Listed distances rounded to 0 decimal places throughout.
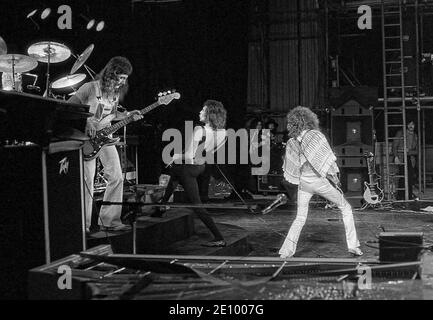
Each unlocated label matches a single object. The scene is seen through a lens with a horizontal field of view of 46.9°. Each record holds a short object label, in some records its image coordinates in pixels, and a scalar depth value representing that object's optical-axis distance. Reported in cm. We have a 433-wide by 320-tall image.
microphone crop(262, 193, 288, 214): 403
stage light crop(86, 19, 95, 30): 1064
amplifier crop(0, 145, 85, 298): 348
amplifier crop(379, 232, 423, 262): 441
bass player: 602
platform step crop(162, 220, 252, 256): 641
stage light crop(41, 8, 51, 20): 1009
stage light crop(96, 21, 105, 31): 1119
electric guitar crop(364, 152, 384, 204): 1188
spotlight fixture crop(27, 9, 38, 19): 964
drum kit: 787
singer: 651
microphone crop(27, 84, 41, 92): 890
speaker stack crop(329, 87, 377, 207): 1240
